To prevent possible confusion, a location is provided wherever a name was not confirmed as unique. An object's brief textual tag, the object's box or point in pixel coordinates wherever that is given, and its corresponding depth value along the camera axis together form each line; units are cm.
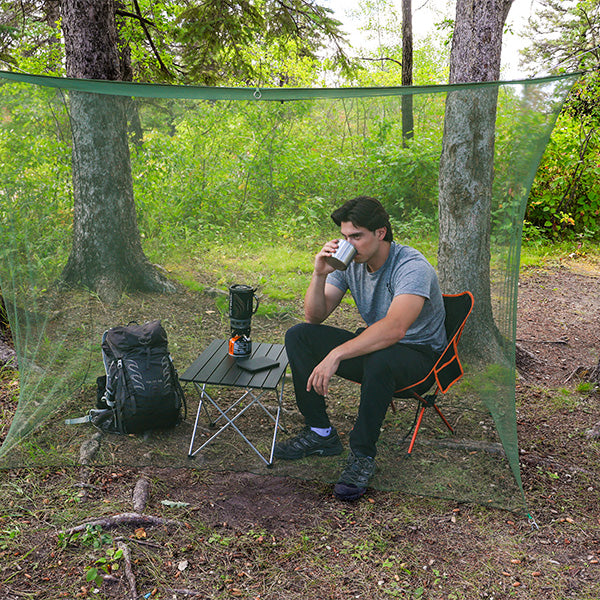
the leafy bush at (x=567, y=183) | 755
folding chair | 261
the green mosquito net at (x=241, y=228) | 260
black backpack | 283
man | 246
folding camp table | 265
